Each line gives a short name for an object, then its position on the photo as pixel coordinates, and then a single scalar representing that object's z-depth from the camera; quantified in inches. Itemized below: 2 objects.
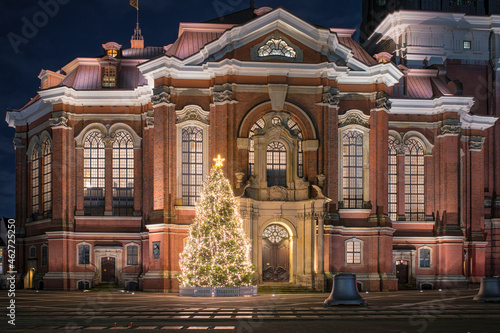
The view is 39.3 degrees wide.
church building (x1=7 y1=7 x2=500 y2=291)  1749.5
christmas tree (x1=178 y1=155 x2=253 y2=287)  1437.0
